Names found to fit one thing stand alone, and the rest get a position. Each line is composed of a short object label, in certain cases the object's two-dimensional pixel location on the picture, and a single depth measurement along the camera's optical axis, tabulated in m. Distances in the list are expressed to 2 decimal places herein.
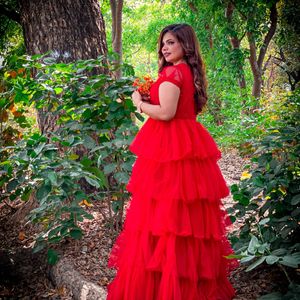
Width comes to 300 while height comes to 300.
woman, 2.00
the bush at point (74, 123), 2.22
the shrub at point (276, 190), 2.04
